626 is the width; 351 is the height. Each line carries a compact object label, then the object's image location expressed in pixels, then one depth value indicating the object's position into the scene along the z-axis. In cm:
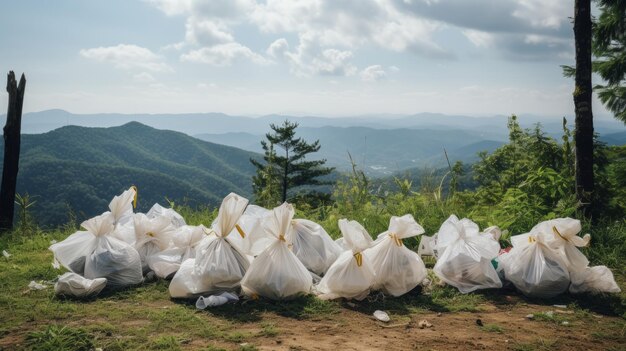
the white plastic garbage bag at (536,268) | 371
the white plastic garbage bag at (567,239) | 380
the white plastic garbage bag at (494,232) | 457
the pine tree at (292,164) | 3803
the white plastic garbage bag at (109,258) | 399
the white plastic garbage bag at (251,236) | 377
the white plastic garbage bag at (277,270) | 358
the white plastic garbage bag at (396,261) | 377
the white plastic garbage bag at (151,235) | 452
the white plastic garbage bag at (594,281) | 369
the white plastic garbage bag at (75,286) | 363
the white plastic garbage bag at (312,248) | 425
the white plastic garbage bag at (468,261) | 390
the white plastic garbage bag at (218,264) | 364
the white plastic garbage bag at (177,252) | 421
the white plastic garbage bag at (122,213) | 464
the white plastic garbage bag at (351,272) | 359
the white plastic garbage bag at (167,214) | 507
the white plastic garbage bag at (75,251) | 421
